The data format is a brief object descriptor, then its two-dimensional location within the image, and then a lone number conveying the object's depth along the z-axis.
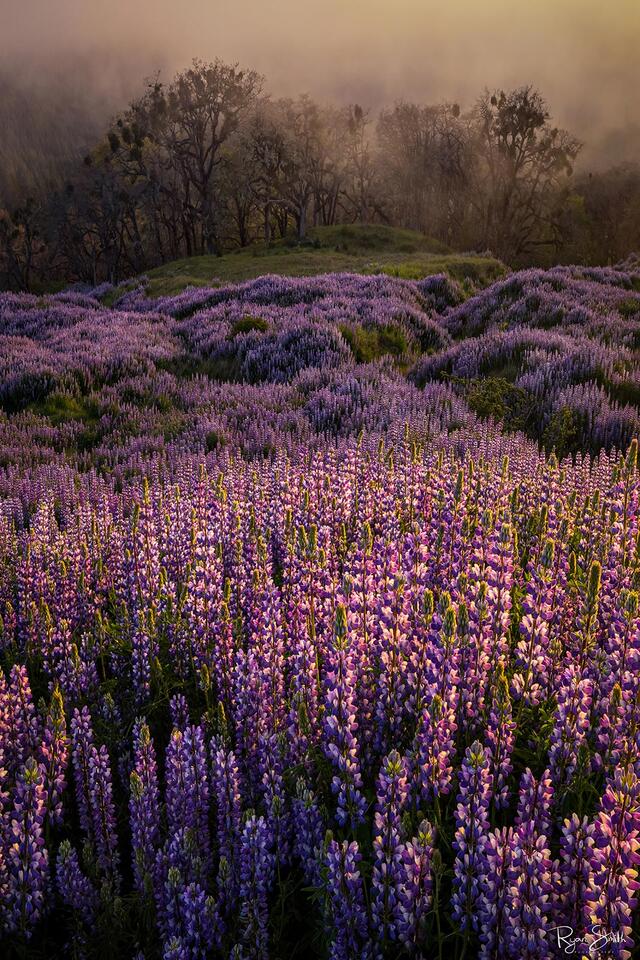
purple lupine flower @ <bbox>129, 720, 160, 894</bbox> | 2.02
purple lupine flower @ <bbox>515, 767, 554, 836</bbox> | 1.70
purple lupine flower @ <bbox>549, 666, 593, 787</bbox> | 1.93
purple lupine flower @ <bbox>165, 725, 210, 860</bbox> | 2.11
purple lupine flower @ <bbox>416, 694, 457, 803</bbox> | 1.91
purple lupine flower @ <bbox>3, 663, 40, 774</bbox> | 2.53
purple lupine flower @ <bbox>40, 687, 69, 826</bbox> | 2.29
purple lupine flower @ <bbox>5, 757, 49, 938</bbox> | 1.98
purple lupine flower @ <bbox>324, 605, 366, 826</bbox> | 1.89
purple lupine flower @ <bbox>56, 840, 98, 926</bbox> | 2.02
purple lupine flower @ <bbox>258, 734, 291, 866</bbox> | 1.98
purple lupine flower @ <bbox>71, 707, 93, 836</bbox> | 2.32
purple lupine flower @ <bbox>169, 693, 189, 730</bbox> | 2.71
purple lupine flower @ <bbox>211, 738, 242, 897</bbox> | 2.06
